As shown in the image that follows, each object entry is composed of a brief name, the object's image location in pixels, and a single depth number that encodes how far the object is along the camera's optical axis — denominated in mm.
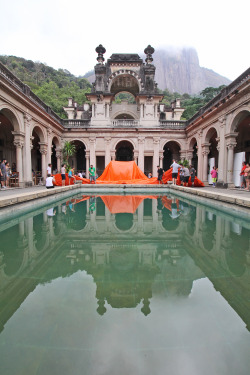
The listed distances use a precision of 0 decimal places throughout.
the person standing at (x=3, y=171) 10936
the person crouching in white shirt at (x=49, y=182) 10219
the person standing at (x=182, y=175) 12633
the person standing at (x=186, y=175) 12152
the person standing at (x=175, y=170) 12978
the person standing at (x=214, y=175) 14944
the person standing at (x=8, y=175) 11640
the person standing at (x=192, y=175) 11949
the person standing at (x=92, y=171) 14754
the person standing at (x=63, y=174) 12558
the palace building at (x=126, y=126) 12180
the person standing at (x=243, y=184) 12667
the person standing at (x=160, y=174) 14278
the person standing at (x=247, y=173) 10894
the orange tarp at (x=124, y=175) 14961
